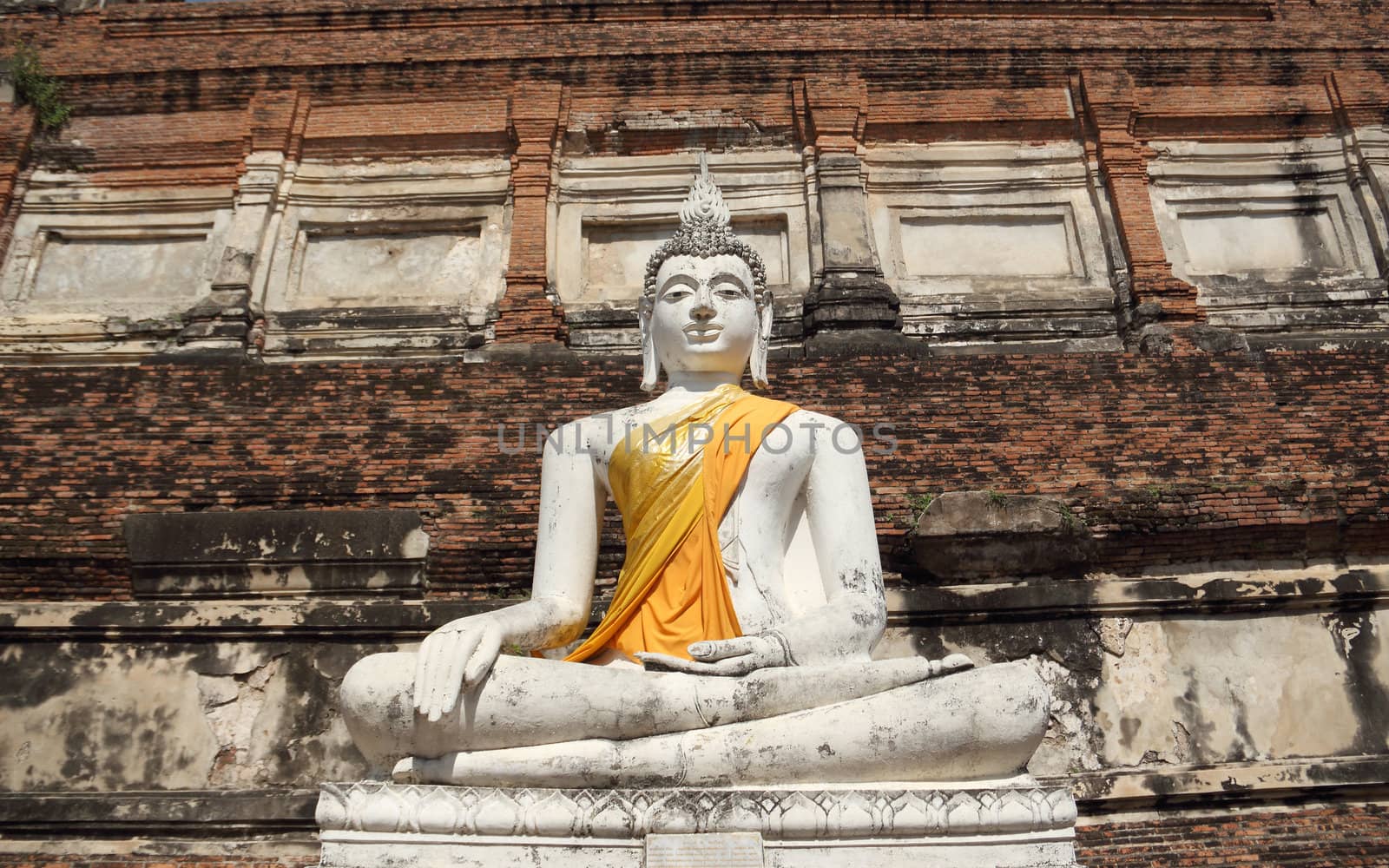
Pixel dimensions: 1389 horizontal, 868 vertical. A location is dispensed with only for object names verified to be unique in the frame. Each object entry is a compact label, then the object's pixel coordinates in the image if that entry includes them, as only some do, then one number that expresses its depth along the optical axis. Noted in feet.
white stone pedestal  8.62
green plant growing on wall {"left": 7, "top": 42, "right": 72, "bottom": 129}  35.22
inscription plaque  8.49
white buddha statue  9.23
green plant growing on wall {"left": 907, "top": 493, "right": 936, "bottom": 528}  20.22
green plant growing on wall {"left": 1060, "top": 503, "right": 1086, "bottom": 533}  19.79
